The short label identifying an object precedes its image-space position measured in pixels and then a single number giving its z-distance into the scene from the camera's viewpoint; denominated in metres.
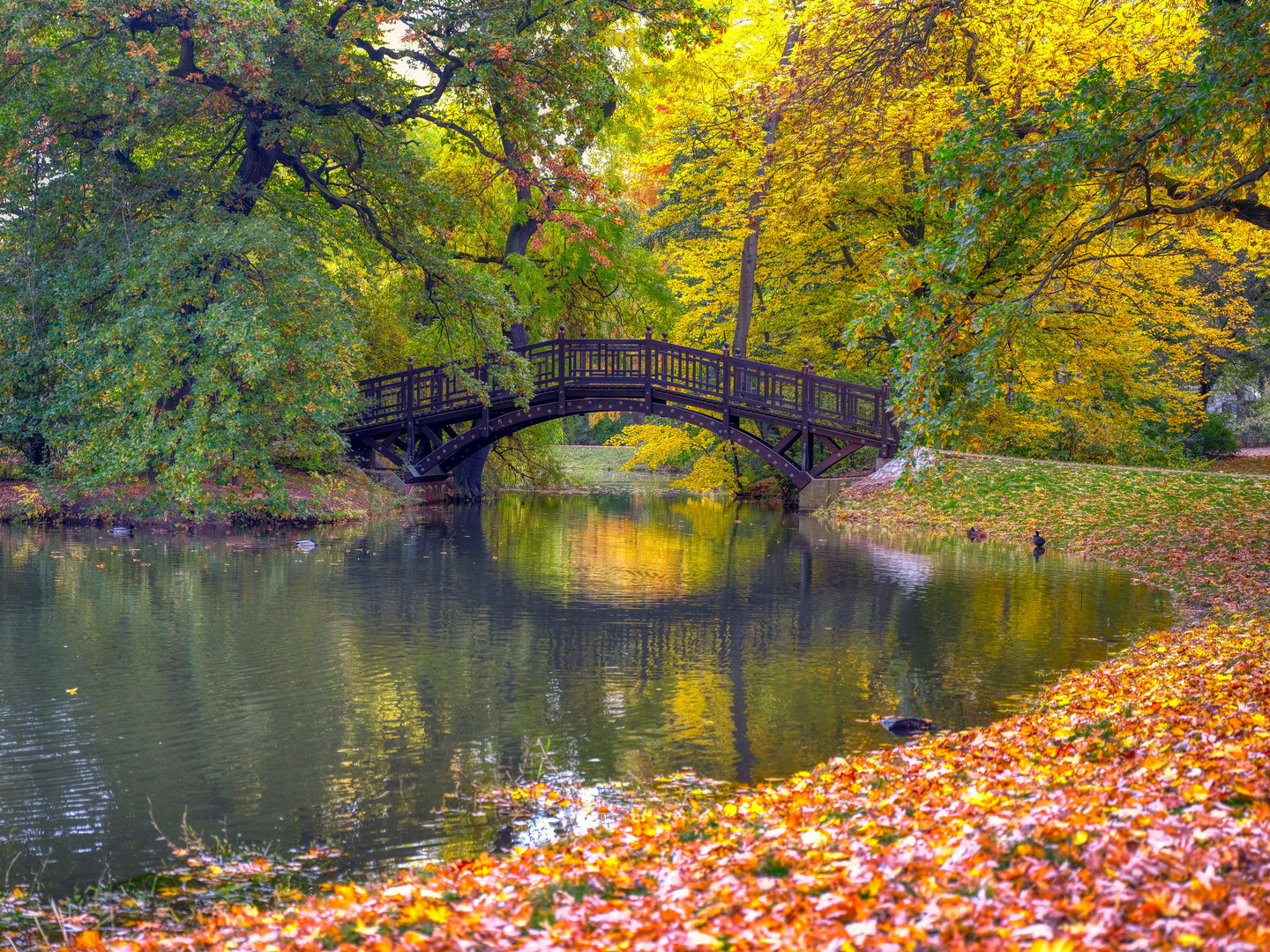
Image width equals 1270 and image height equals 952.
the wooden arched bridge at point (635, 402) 22.84
